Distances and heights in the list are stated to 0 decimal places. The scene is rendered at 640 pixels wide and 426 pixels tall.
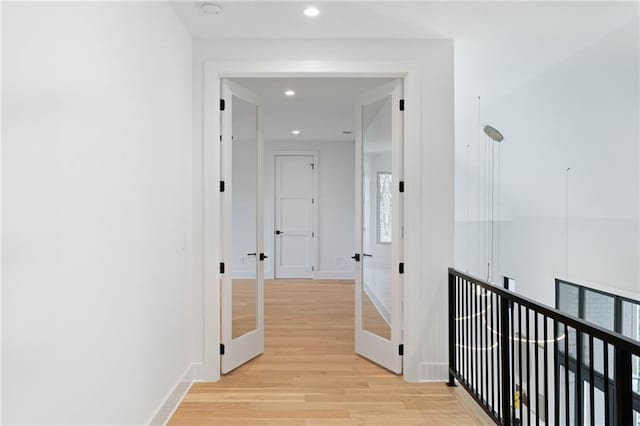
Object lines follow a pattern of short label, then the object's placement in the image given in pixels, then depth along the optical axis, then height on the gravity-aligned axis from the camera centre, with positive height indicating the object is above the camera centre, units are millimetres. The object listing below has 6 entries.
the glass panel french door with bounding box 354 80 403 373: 3182 -130
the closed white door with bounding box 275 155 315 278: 7902 -94
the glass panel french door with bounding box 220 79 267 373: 3131 -150
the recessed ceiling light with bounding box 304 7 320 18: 2605 +1297
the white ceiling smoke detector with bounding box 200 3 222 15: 2541 +1287
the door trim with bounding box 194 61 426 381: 3041 +231
